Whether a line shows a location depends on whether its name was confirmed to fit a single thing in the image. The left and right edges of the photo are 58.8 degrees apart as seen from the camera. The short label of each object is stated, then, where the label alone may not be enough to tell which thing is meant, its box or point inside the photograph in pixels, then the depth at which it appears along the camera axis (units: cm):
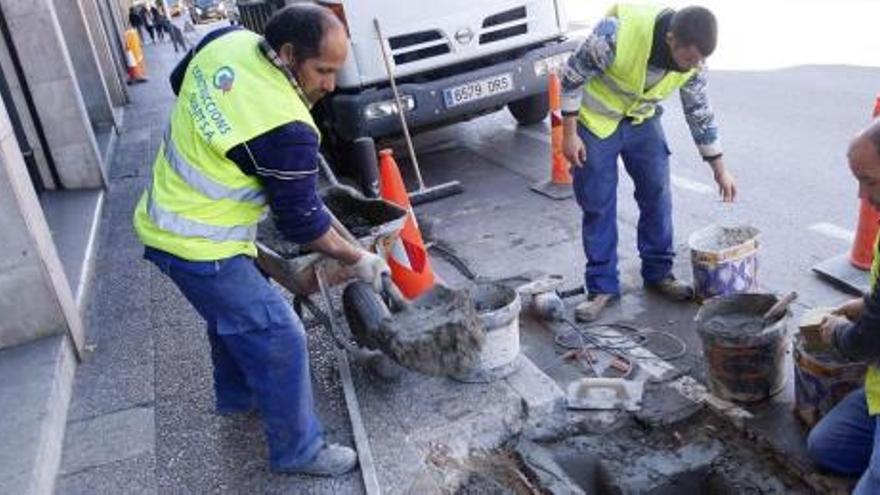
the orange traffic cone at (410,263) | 455
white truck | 671
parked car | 3938
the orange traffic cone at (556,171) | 652
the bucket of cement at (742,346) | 328
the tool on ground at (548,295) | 439
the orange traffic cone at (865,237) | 424
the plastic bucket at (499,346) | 359
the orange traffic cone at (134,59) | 1808
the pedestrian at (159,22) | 3259
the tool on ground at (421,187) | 665
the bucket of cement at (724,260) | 401
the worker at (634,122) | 375
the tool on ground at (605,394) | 345
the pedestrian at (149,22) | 3300
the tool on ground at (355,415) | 313
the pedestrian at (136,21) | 3269
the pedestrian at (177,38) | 2490
